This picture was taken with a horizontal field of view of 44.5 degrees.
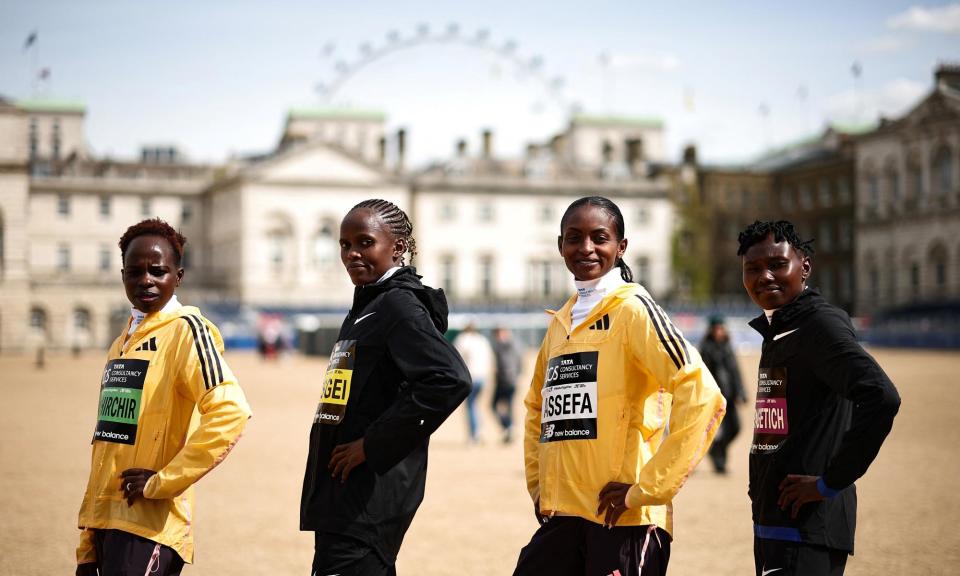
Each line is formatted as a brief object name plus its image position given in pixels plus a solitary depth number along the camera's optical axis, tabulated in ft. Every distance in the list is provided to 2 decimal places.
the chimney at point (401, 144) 288.71
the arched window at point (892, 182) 247.50
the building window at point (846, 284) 264.11
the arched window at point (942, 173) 231.50
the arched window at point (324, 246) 259.80
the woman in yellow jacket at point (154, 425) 14.84
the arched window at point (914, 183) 240.94
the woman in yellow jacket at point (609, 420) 14.08
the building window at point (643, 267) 282.77
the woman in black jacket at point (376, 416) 14.14
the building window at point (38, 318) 264.93
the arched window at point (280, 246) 257.96
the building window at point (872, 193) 253.44
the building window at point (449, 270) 271.49
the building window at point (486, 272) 274.77
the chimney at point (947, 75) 228.84
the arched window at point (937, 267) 231.91
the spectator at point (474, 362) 59.57
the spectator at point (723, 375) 46.32
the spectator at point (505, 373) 58.70
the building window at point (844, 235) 264.52
